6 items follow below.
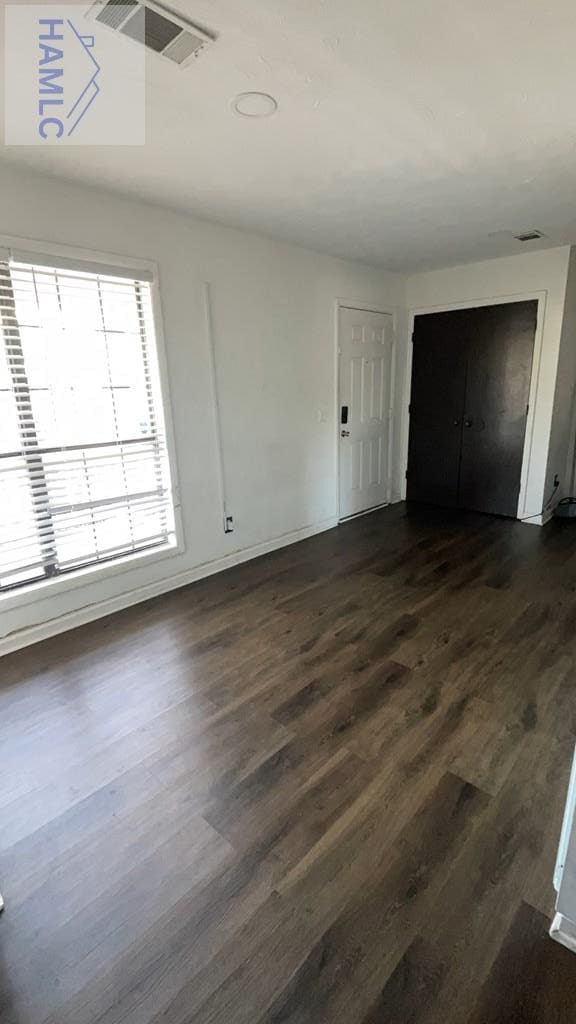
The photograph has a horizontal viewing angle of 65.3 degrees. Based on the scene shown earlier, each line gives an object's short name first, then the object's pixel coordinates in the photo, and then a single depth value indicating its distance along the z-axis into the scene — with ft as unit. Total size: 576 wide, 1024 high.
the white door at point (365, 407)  14.38
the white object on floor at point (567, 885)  3.68
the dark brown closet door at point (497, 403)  13.80
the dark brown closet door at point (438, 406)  15.20
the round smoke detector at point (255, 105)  5.56
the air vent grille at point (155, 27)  4.24
